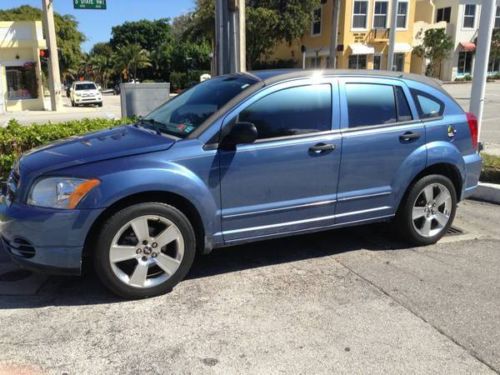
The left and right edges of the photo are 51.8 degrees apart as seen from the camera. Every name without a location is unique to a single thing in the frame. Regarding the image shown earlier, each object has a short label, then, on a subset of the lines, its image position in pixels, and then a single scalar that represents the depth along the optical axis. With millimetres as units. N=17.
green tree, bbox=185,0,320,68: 38094
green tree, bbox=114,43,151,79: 61125
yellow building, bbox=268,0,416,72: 38156
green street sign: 21719
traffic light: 27000
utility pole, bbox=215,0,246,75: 9680
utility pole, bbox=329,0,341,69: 19047
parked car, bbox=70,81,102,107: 32562
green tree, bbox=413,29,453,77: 40125
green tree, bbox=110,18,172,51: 80188
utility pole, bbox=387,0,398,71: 16375
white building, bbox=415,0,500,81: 43375
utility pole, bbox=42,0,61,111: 26609
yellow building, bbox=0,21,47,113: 27656
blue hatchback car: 3727
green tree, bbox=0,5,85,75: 51438
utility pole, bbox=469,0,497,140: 7508
